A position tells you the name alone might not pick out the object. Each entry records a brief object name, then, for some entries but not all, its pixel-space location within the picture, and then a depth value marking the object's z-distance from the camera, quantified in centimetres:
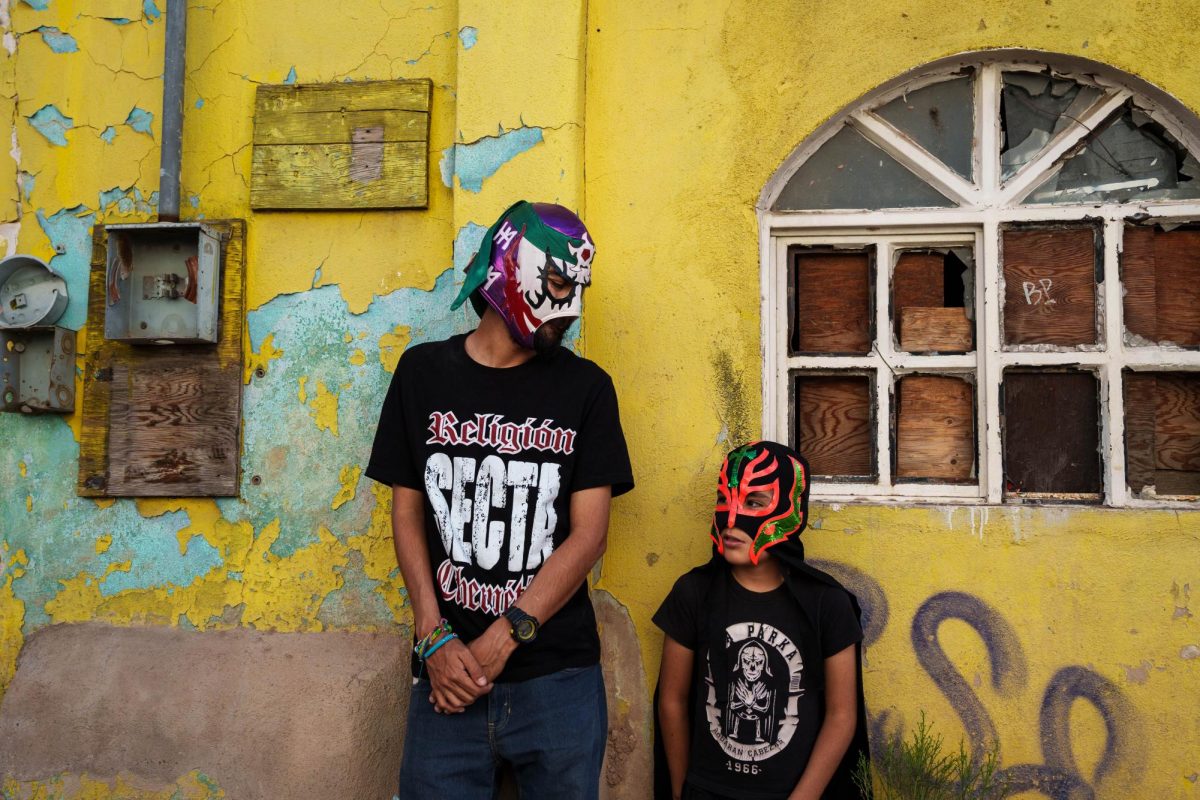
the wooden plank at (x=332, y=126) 332
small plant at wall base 283
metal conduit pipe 332
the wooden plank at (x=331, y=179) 330
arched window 313
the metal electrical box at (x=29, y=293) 337
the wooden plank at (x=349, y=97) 333
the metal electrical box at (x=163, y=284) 329
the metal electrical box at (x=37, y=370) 333
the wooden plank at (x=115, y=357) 335
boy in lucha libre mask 260
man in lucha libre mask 239
